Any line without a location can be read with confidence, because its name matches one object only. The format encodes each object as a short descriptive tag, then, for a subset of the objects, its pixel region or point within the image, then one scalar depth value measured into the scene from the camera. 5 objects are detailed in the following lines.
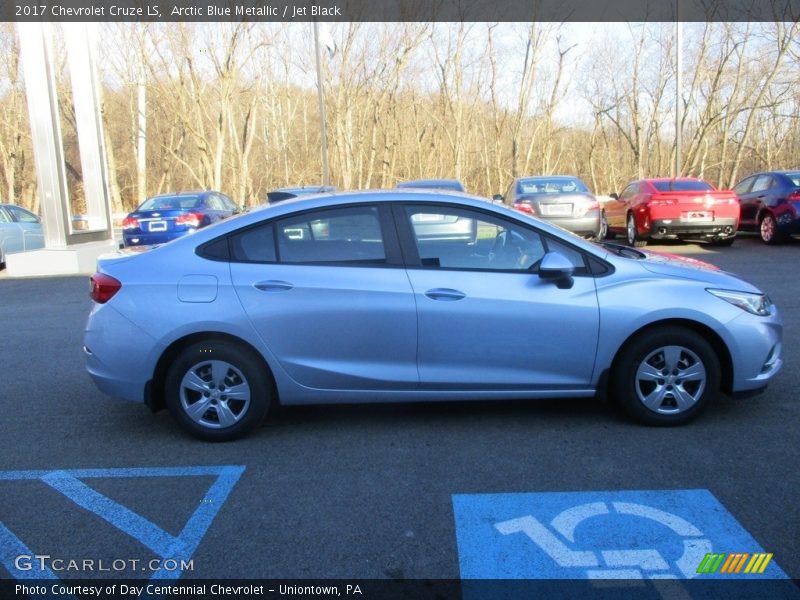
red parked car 14.08
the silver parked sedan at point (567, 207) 14.38
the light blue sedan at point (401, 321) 4.32
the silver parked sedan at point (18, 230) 15.21
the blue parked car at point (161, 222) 14.18
